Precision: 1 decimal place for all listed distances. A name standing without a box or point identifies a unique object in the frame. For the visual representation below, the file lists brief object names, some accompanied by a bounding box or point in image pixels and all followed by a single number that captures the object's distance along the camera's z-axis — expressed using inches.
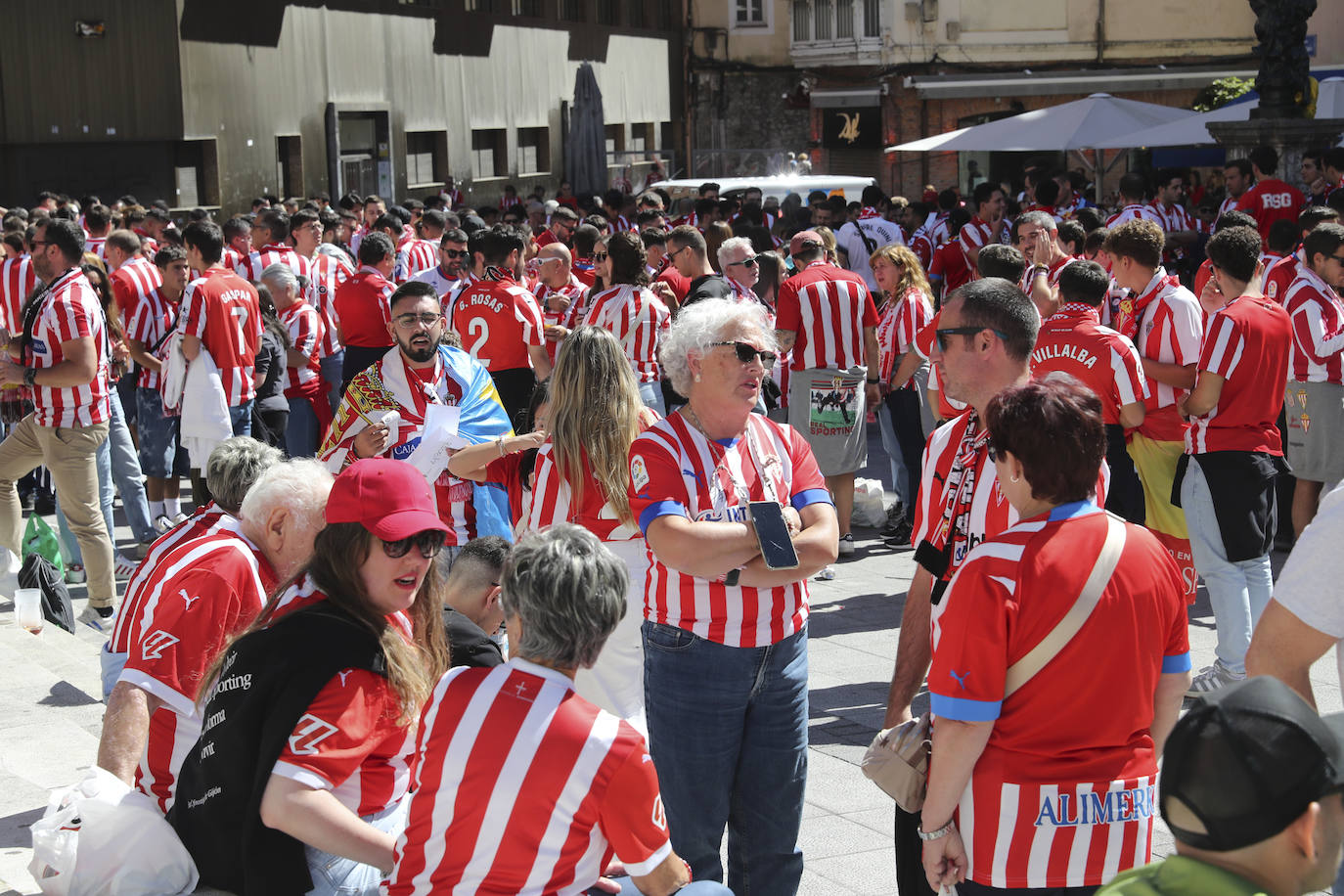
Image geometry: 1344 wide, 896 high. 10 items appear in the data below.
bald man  406.3
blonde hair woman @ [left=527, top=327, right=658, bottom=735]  192.5
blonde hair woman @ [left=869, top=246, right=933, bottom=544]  361.1
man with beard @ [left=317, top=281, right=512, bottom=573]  227.0
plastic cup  271.4
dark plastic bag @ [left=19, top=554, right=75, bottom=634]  284.4
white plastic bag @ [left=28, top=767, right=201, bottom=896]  124.3
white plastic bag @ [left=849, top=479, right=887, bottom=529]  378.3
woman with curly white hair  146.9
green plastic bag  313.9
